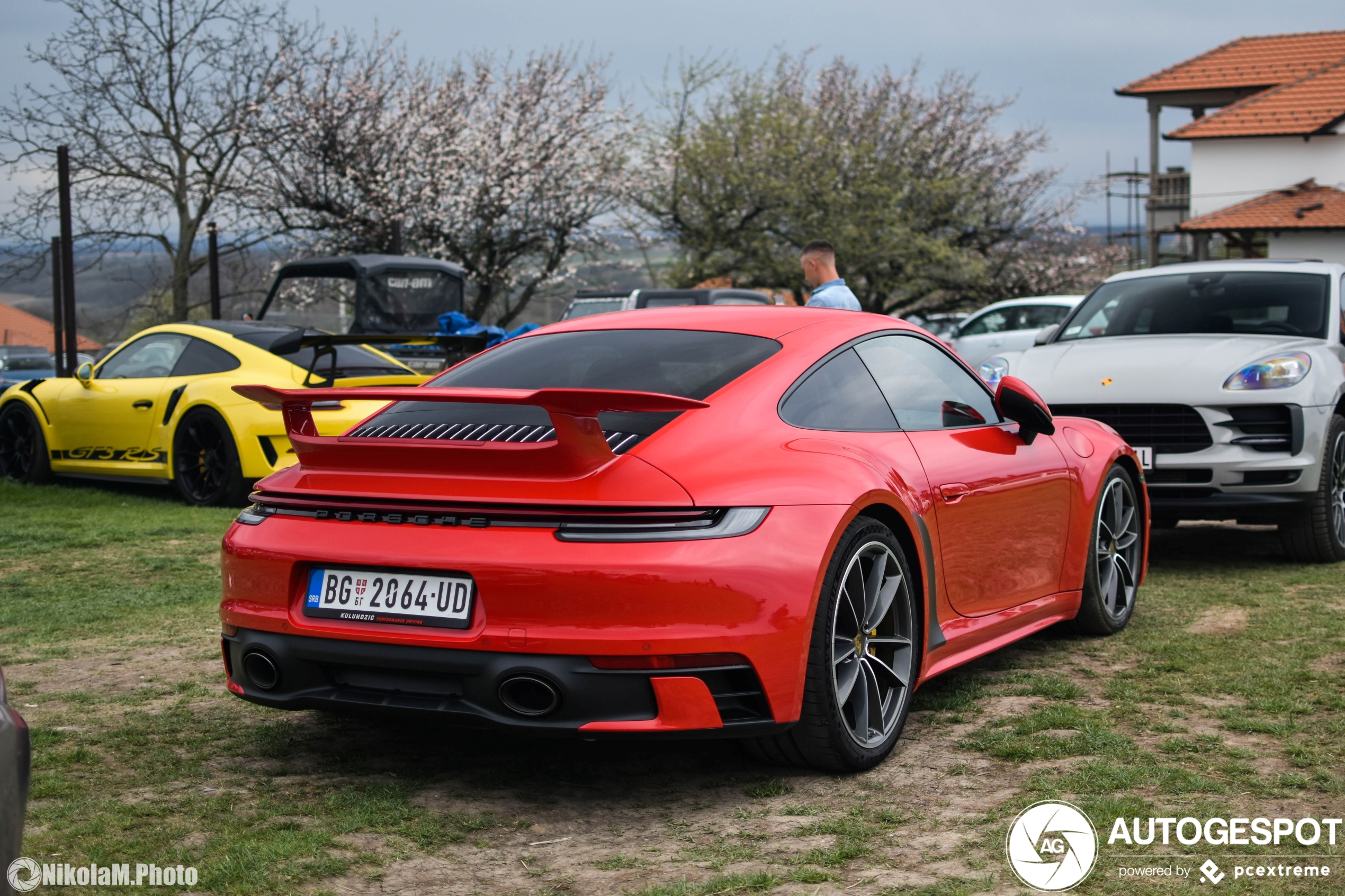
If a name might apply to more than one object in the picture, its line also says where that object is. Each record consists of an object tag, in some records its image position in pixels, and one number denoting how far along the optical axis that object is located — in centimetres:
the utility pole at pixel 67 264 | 1630
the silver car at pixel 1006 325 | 1931
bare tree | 2573
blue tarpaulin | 1330
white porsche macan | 717
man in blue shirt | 825
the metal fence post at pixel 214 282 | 2179
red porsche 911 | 328
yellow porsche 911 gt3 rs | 971
